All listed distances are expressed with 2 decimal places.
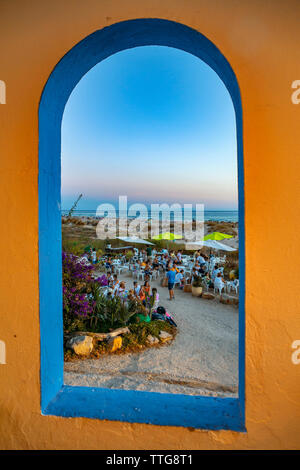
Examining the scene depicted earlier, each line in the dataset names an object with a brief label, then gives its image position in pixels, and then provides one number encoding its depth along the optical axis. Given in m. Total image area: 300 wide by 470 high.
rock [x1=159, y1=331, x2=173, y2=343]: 5.73
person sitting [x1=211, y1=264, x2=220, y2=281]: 9.84
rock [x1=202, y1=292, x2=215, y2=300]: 9.12
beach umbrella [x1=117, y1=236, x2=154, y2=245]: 14.47
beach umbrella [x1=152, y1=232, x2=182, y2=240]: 15.39
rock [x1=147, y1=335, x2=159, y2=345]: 5.55
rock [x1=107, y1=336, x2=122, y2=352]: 5.14
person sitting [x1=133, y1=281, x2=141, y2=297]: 7.74
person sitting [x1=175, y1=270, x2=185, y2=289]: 10.35
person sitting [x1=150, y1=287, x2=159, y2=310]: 6.66
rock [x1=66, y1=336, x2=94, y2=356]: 4.90
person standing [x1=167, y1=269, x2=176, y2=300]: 8.77
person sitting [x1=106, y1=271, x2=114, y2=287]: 8.13
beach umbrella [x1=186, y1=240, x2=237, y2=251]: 11.75
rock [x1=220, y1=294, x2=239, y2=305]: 8.66
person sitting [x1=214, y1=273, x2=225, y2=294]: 9.11
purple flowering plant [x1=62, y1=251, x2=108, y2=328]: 5.04
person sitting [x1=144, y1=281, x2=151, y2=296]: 7.05
